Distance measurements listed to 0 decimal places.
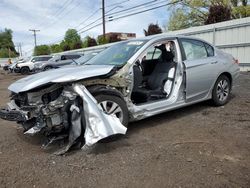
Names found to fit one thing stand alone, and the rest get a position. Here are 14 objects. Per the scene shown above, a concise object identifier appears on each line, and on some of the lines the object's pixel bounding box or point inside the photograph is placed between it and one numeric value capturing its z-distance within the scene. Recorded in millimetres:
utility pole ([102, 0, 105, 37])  22955
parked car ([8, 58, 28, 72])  20198
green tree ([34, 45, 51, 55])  50431
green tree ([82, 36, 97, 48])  26612
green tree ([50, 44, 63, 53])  45063
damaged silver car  2840
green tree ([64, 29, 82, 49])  46823
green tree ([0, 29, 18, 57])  68359
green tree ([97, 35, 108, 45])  22472
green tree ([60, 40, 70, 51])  34867
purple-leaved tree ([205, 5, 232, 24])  13668
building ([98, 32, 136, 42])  22804
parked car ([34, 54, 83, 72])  14164
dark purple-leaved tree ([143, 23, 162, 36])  18057
